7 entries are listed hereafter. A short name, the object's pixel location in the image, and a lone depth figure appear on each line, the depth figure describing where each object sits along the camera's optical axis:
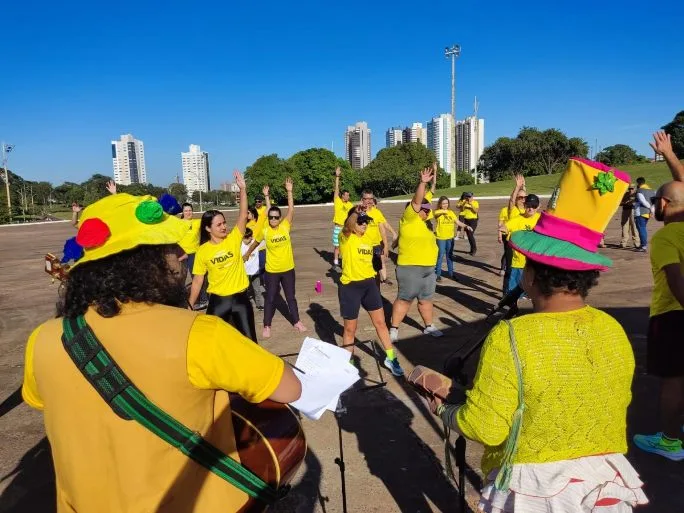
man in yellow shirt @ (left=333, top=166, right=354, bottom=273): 11.60
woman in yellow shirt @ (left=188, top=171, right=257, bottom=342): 5.04
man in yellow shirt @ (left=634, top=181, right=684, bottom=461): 3.06
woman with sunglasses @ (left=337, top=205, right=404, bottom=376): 5.22
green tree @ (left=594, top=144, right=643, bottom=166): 77.00
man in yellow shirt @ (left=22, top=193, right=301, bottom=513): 1.34
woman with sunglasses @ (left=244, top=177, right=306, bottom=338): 6.68
